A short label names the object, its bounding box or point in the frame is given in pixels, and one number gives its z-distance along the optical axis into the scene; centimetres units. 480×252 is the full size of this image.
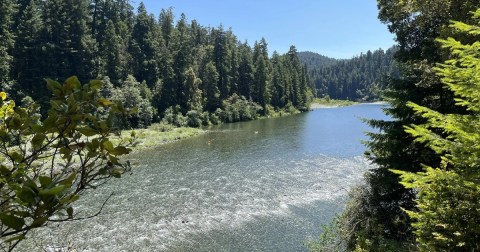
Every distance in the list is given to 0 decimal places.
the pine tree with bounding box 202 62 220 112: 7338
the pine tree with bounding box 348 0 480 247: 1212
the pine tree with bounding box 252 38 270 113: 8519
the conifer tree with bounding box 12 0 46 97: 5464
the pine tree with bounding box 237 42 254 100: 8625
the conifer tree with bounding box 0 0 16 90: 4816
